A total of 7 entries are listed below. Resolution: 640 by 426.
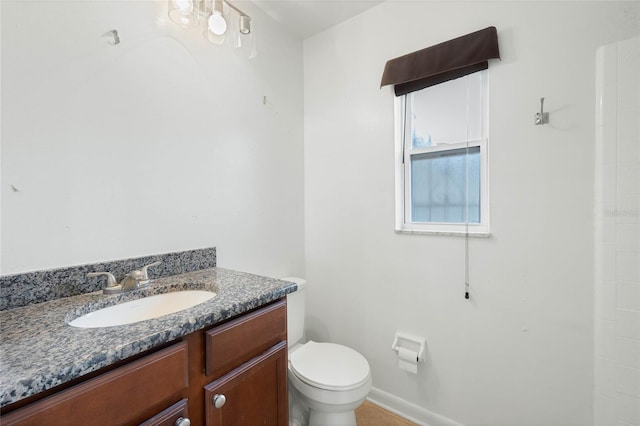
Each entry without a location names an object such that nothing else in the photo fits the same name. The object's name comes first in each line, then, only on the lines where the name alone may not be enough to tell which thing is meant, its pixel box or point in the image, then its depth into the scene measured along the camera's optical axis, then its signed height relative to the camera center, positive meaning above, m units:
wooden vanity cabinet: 0.58 -0.47
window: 1.50 +0.29
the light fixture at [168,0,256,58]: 1.28 +0.95
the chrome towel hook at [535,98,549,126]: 1.26 +0.41
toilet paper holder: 1.60 -0.82
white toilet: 1.32 -0.85
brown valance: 1.37 +0.79
